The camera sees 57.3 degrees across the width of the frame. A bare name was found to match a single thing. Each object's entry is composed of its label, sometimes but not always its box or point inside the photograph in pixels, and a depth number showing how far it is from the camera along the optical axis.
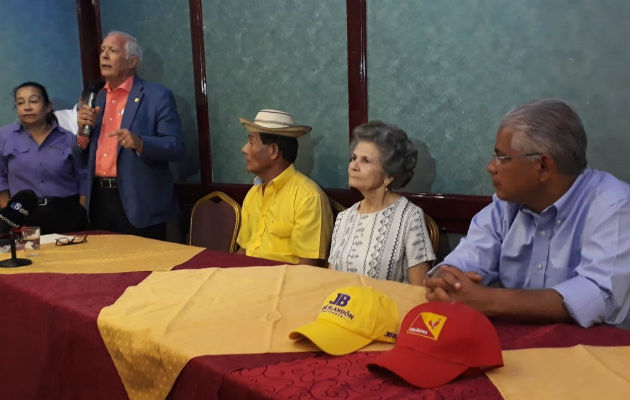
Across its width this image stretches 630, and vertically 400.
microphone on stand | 2.15
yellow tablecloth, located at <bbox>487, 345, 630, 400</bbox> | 0.97
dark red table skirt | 1.01
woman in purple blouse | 3.67
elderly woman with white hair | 2.30
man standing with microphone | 3.39
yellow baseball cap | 1.17
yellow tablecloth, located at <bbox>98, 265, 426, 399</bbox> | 1.25
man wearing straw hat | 2.68
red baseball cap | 1.00
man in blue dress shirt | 1.34
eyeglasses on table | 2.53
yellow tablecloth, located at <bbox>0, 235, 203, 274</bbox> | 2.05
